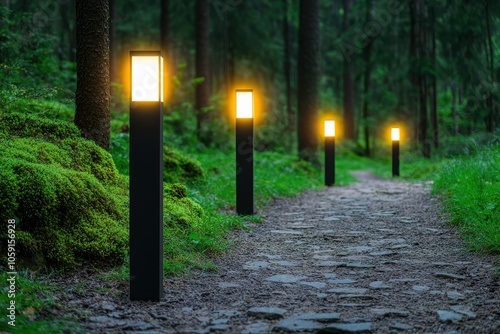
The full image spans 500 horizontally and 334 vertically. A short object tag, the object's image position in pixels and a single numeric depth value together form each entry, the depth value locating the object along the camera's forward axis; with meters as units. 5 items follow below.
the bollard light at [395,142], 15.67
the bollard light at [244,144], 8.02
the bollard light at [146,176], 3.99
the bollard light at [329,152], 13.00
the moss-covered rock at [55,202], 4.18
